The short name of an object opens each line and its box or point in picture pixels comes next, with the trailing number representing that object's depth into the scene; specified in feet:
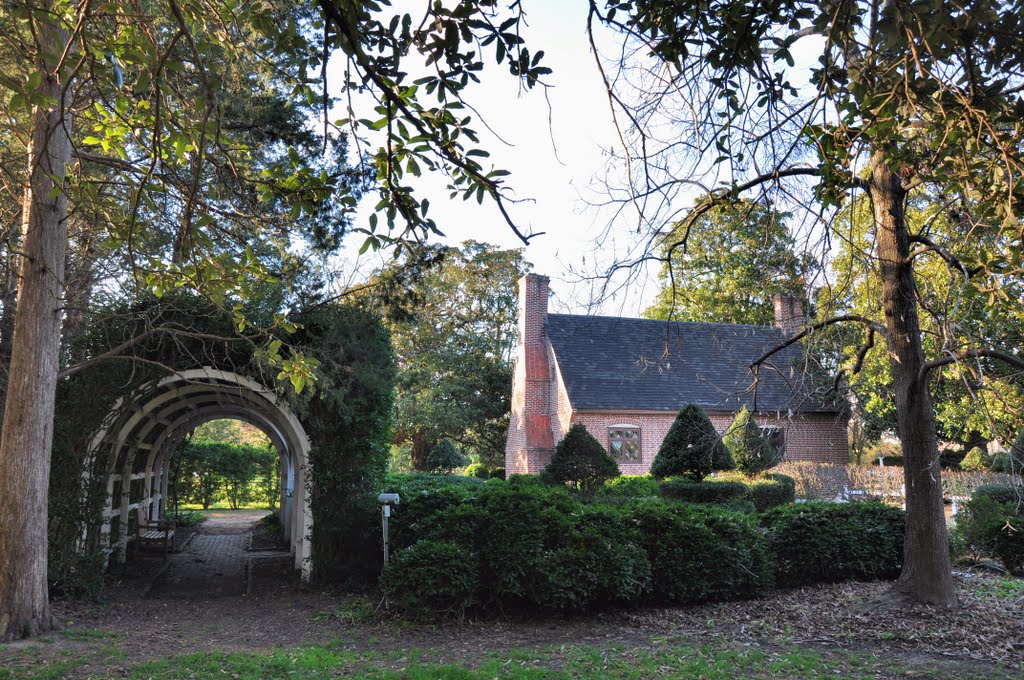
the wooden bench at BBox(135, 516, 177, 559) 40.07
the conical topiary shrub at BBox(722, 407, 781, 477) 58.54
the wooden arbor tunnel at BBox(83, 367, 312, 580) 31.96
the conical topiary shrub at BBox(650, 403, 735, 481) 54.90
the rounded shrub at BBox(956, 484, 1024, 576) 31.19
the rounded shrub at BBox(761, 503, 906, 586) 29.68
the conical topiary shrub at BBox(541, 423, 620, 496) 53.57
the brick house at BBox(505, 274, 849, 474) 82.43
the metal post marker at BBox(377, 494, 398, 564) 28.55
